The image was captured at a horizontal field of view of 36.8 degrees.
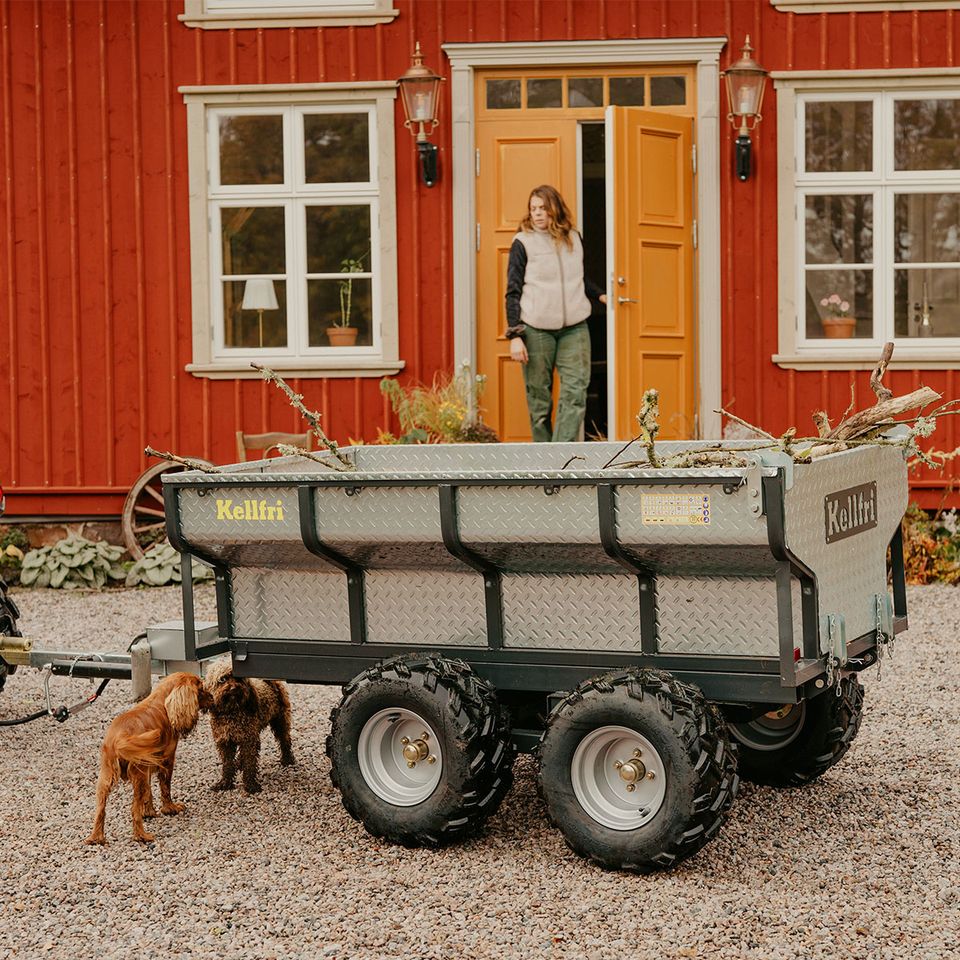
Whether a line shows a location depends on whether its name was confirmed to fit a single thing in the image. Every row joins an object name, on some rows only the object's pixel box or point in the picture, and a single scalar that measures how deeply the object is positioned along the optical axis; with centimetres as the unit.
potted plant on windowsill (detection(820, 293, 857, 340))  972
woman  898
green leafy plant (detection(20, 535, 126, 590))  951
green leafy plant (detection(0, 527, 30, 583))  977
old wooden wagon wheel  974
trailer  367
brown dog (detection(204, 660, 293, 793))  452
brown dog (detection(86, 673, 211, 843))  419
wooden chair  959
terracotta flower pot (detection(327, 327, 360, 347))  995
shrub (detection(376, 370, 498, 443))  918
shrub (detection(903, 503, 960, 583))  895
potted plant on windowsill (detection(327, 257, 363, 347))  994
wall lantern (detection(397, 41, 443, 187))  937
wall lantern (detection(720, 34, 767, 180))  924
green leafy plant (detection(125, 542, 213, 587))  939
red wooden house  954
